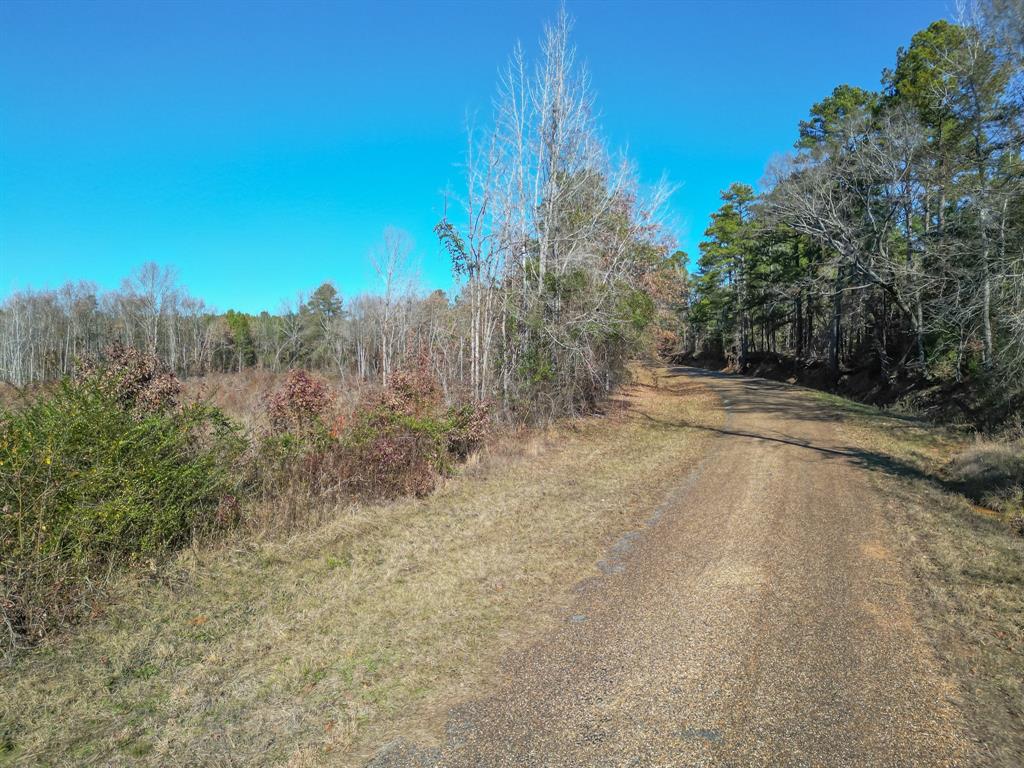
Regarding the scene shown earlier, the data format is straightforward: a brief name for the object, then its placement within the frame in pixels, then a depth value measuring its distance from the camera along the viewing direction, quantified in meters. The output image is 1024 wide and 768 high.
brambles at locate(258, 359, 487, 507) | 7.61
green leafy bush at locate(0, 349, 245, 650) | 4.16
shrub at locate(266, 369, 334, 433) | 9.96
